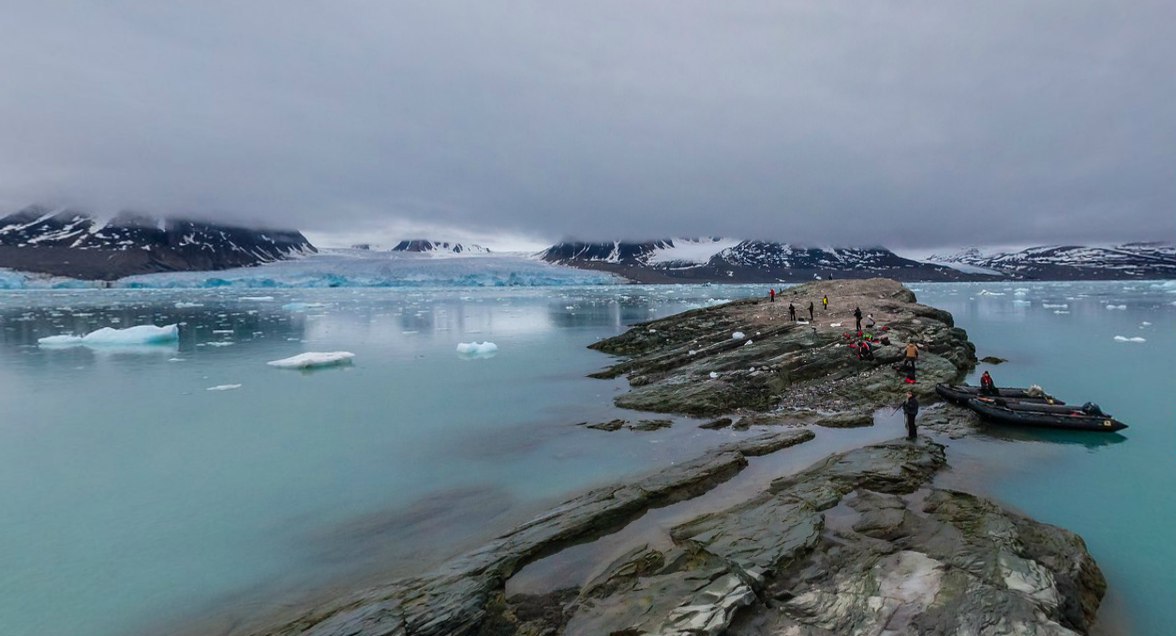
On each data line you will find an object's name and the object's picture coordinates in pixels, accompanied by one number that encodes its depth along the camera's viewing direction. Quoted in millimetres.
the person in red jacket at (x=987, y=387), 19656
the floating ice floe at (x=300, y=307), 75625
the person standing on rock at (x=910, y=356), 21969
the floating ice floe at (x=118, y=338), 39156
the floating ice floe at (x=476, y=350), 35062
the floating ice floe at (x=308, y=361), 29938
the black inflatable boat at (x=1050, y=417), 17312
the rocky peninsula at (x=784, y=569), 7379
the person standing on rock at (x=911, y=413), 15844
